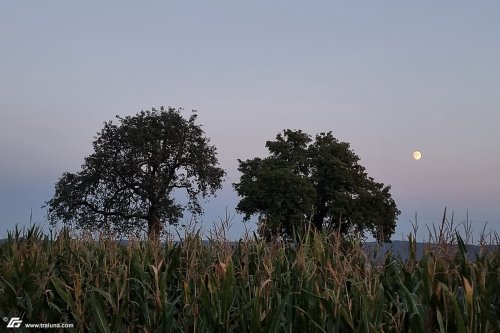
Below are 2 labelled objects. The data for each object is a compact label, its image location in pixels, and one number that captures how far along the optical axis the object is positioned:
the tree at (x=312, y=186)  54.59
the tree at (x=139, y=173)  53.38
